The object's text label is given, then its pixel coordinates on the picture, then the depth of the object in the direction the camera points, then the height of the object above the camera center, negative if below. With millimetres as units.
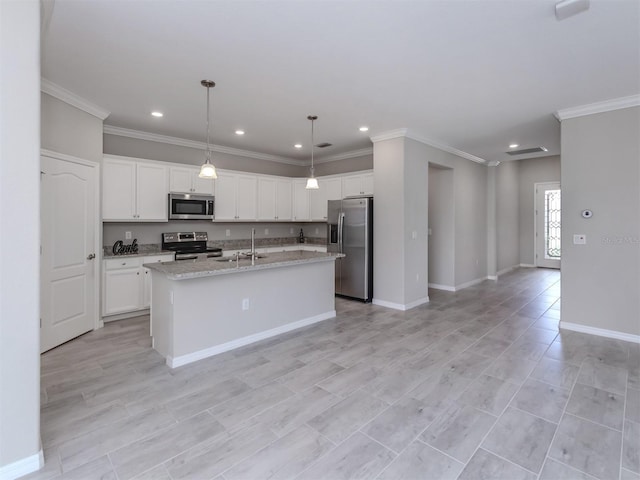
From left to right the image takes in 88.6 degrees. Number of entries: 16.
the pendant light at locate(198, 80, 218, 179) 3320 +710
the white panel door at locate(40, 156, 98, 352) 3449 -149
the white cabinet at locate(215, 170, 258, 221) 5719 +735
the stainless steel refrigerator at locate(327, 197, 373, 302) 5445 -104
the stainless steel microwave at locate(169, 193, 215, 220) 5059 +487
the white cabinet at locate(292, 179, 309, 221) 6824 +752
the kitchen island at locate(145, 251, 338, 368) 3119 -704
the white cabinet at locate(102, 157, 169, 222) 4480 +660
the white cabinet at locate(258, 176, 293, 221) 6336 +771
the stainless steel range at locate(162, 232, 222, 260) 5210 -150
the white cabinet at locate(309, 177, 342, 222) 6255 +820
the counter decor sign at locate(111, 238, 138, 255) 4735 -165
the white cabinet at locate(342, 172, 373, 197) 5746 +950
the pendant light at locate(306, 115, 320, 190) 4281 +720
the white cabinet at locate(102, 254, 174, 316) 4344 -666
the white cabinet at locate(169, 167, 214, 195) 5137 +893
